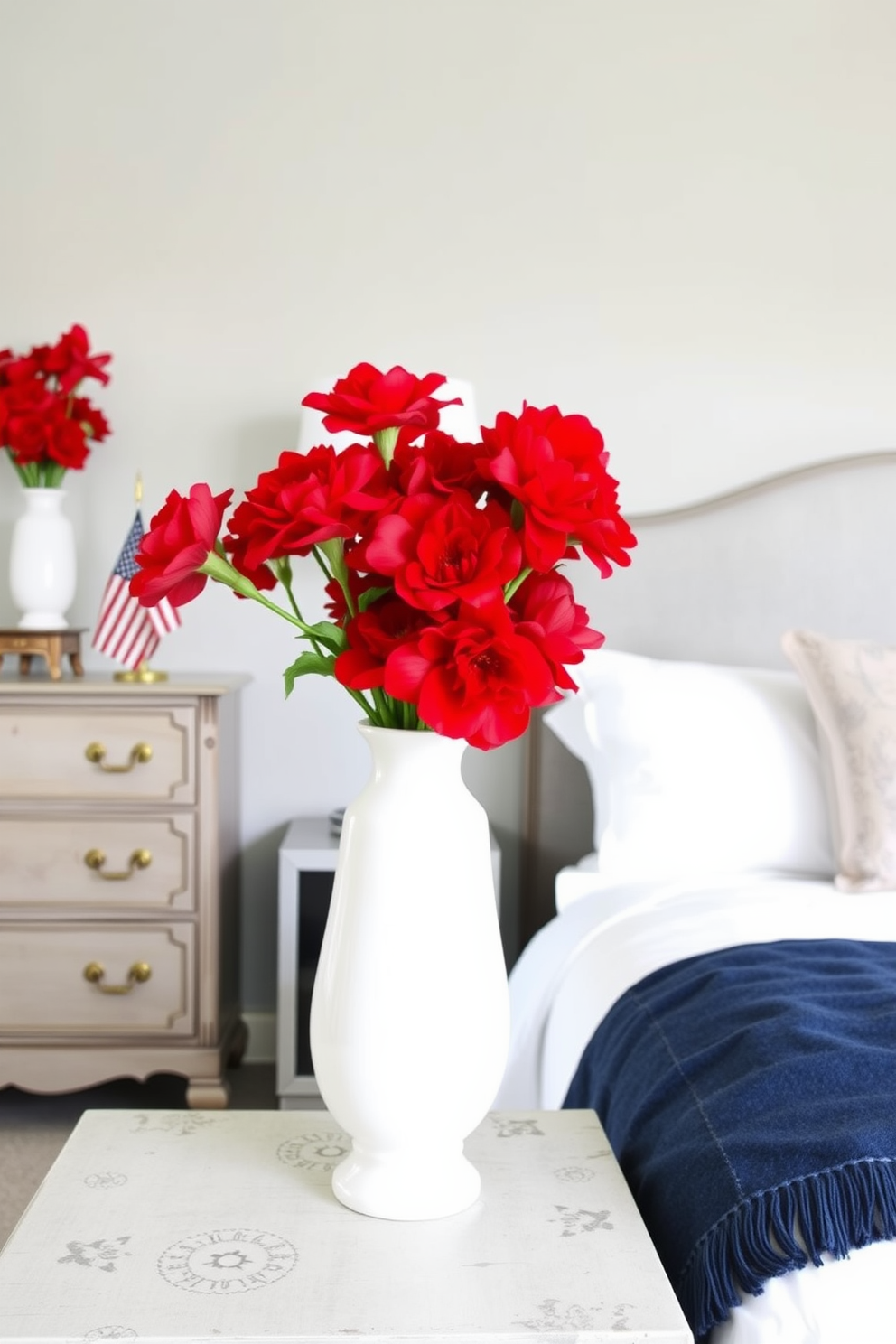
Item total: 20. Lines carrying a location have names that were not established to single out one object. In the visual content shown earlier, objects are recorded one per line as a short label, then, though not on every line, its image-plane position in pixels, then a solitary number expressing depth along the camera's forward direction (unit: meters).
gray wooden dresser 2.37
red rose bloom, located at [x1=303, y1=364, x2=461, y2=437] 0.91
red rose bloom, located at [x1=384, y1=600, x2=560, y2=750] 0.83
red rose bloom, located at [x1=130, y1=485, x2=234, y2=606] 0.89
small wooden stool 2.46
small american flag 2.44
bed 0.97
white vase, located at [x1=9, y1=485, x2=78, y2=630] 2.55
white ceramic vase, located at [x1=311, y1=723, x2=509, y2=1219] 0.95
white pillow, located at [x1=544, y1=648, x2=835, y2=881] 2.11
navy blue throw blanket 0.96
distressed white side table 0.84
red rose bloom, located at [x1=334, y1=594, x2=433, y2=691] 0.89
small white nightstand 2.44
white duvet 1.66
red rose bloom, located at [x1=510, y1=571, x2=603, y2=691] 0.89
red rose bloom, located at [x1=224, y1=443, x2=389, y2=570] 0.87
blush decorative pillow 1.94
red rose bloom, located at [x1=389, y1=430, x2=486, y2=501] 0.91
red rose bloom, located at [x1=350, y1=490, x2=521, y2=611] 0.84
